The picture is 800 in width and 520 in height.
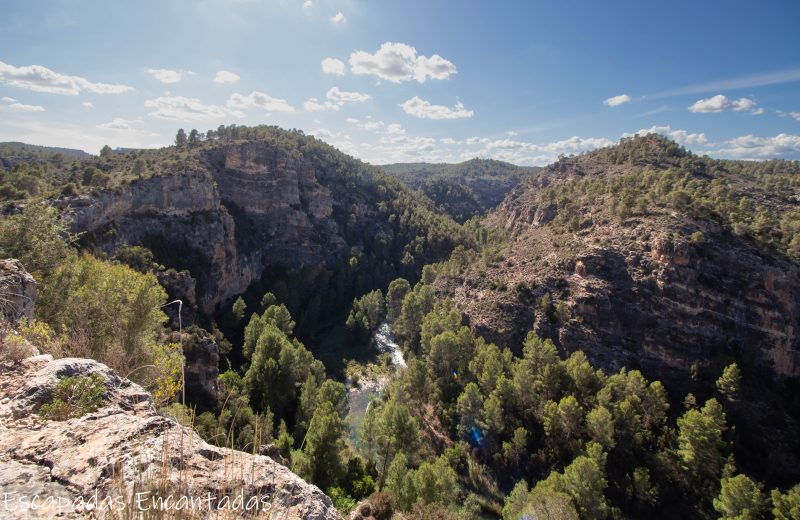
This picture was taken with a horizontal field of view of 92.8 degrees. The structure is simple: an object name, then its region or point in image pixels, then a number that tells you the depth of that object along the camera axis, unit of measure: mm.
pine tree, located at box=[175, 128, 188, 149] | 106750
